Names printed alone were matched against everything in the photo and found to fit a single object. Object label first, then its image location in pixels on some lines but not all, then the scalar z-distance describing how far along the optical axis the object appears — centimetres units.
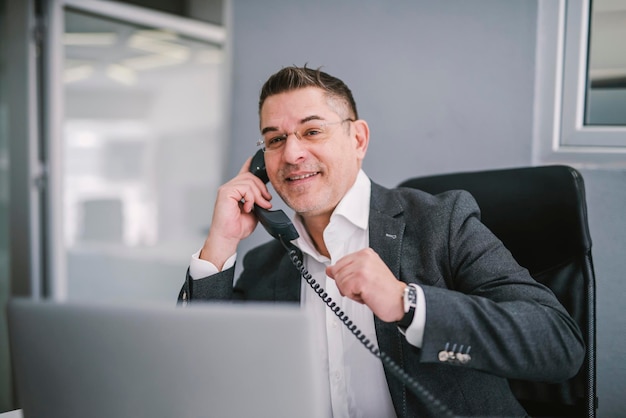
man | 94
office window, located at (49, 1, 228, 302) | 321
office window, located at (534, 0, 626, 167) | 145
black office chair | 112
